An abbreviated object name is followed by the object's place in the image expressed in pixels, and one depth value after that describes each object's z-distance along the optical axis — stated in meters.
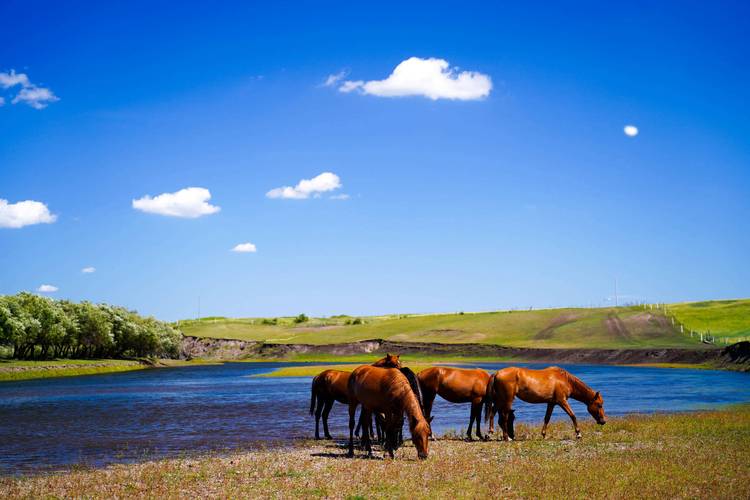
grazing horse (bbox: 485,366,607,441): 22.39
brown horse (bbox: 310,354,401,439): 24.28
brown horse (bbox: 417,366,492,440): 23.62
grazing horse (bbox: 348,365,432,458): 18.12
